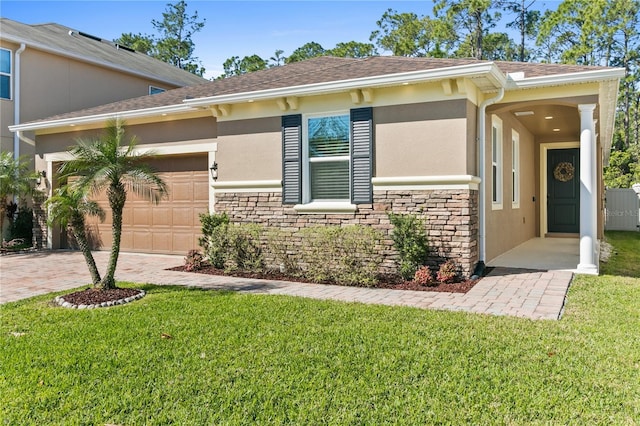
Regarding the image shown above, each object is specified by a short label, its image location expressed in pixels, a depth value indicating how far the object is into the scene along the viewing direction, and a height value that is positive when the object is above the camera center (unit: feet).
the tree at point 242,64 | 116.16 +36.07
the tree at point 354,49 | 109.09 +36.92
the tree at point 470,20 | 93.45 +38.03
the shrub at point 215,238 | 28.12 -1.64
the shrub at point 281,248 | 26.68 -2.15
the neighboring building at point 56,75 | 43.62 +14.28
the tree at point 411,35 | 96.07 +37.40
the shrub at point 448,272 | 22.77 -3.05
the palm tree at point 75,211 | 20.31 +0.00
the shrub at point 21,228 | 42.45 -1.49
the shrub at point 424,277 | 22.49 -3.22
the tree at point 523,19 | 99.04 +39.89
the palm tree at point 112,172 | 20.38 +1.70
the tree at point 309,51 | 119.96 +40.14
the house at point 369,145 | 23.80 +3.76
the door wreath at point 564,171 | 45.80 +3.57
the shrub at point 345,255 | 23.95 -2.37
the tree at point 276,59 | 118.11 +37.44
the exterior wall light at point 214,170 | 30.91 +2.61
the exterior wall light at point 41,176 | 39.68 +2.93
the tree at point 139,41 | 116.16 +41.98
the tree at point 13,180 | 36.94 +2.50
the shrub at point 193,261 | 28.43 -3.07
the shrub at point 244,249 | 27.43 -2.24
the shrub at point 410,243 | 23.38 -1.65
